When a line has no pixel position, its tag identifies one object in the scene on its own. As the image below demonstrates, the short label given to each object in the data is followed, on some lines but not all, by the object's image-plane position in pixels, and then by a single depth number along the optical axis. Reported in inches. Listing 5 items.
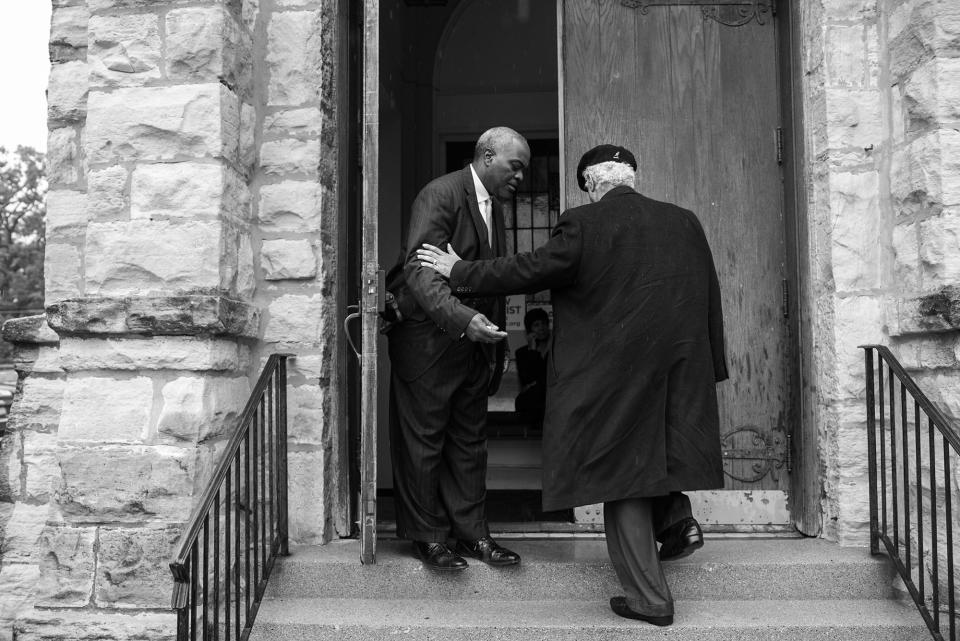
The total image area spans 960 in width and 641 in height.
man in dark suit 135.0
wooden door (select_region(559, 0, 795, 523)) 159.8
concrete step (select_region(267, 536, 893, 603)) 132.4
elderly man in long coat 120.1
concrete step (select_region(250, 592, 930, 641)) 119.4
